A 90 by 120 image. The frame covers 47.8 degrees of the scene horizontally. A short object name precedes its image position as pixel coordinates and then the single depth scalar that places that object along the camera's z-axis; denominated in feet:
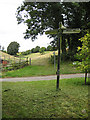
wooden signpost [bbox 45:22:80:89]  13.57
